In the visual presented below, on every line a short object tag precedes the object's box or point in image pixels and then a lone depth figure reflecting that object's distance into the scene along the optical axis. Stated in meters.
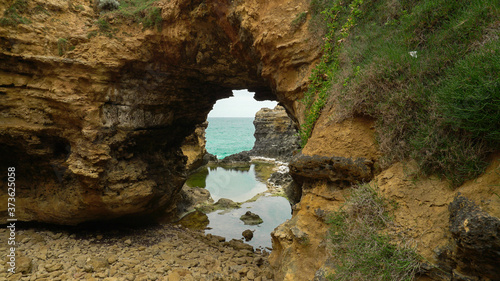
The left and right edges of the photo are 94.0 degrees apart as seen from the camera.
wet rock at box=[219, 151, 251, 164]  26.88
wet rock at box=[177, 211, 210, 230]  10.30
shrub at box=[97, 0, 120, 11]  6.96
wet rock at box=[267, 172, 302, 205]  16.58
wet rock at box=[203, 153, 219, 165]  26.17
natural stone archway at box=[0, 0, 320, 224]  5.66
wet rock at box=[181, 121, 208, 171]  20.55
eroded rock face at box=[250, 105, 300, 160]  29.85
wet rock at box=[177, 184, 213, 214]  12.01
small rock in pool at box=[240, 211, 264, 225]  10.42
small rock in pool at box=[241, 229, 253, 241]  8.95
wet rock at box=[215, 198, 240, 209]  12.37
